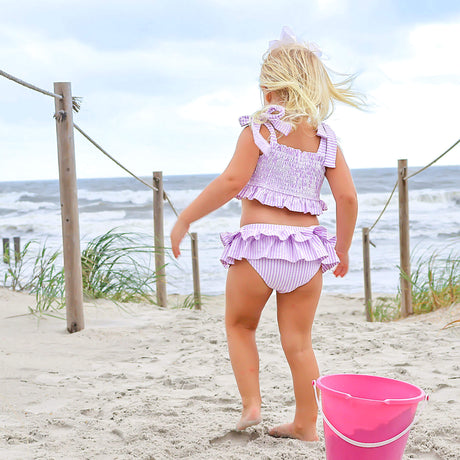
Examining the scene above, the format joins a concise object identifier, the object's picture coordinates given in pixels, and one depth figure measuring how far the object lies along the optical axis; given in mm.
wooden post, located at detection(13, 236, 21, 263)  8216
